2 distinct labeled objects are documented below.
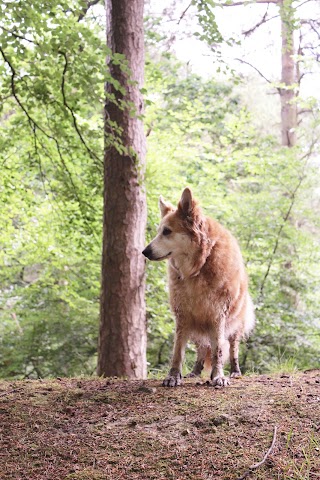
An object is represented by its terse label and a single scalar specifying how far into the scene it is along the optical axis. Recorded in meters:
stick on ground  2.25
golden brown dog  4.07
